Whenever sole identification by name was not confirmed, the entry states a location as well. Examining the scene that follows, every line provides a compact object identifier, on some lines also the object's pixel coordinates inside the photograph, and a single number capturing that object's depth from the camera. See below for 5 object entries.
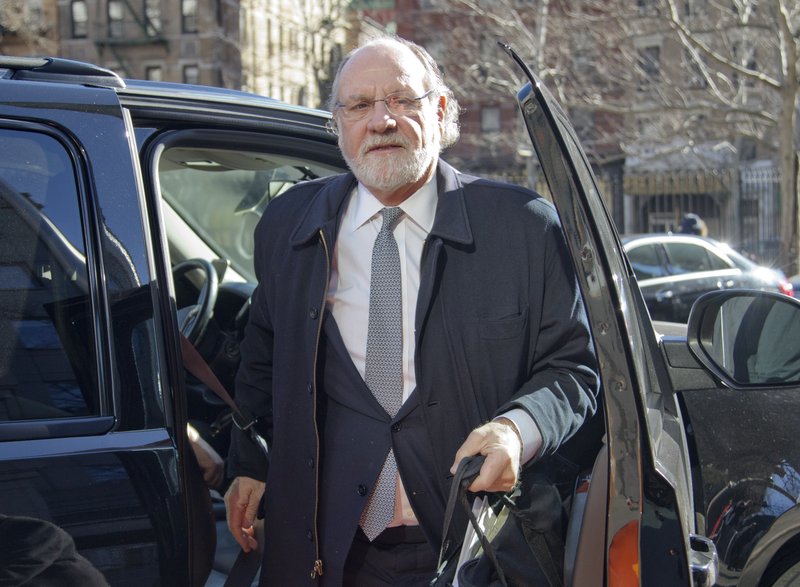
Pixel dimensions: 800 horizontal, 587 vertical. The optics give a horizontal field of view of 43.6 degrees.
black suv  1.73
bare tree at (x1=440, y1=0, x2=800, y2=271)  17.17
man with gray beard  2.20
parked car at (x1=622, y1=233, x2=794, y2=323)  10.74
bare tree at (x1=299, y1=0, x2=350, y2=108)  27.94
